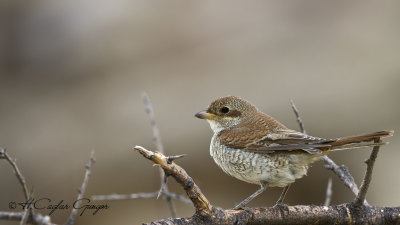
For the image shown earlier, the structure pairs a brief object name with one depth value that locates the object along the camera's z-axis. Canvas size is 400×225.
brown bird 6.91
